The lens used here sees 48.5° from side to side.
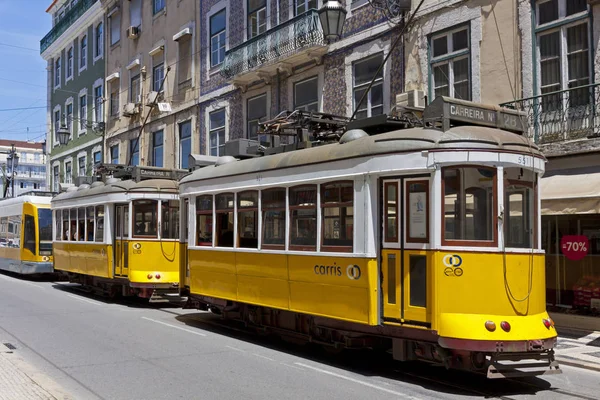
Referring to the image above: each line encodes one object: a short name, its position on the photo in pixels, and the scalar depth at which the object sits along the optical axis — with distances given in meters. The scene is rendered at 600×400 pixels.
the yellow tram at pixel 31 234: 23.53
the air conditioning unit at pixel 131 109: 29.16
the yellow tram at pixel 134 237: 15.96
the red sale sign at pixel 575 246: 12.41
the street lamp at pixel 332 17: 13.05
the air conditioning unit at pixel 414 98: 14.91
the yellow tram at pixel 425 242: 7.74
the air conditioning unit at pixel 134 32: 29.42
